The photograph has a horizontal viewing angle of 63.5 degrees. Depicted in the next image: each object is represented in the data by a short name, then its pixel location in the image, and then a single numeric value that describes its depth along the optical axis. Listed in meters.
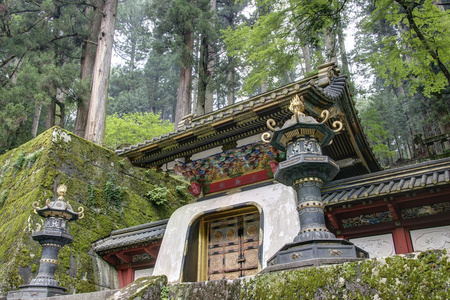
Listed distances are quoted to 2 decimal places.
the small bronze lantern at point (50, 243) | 6.20
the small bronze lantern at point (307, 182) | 3.73
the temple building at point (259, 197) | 5.69
